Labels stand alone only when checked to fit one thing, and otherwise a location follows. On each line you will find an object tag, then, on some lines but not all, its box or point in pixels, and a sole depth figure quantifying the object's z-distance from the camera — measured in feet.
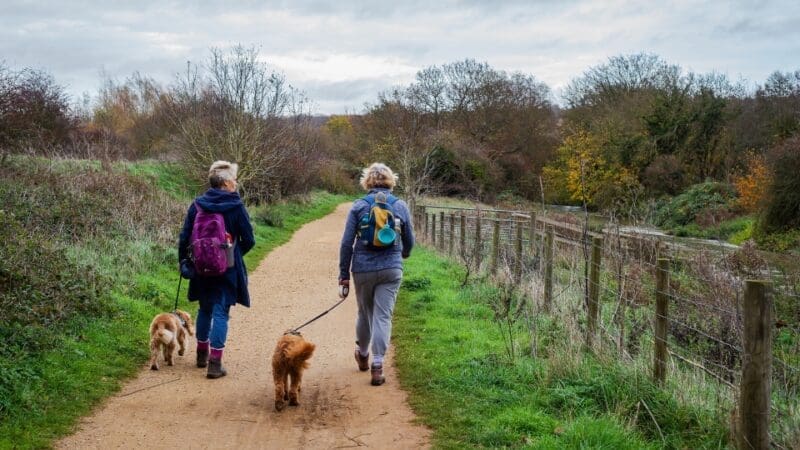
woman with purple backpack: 21.29
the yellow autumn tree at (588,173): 129.13
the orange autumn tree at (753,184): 98.17
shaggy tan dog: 22.62
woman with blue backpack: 20.77
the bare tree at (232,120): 74.08
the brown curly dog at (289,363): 18.43
